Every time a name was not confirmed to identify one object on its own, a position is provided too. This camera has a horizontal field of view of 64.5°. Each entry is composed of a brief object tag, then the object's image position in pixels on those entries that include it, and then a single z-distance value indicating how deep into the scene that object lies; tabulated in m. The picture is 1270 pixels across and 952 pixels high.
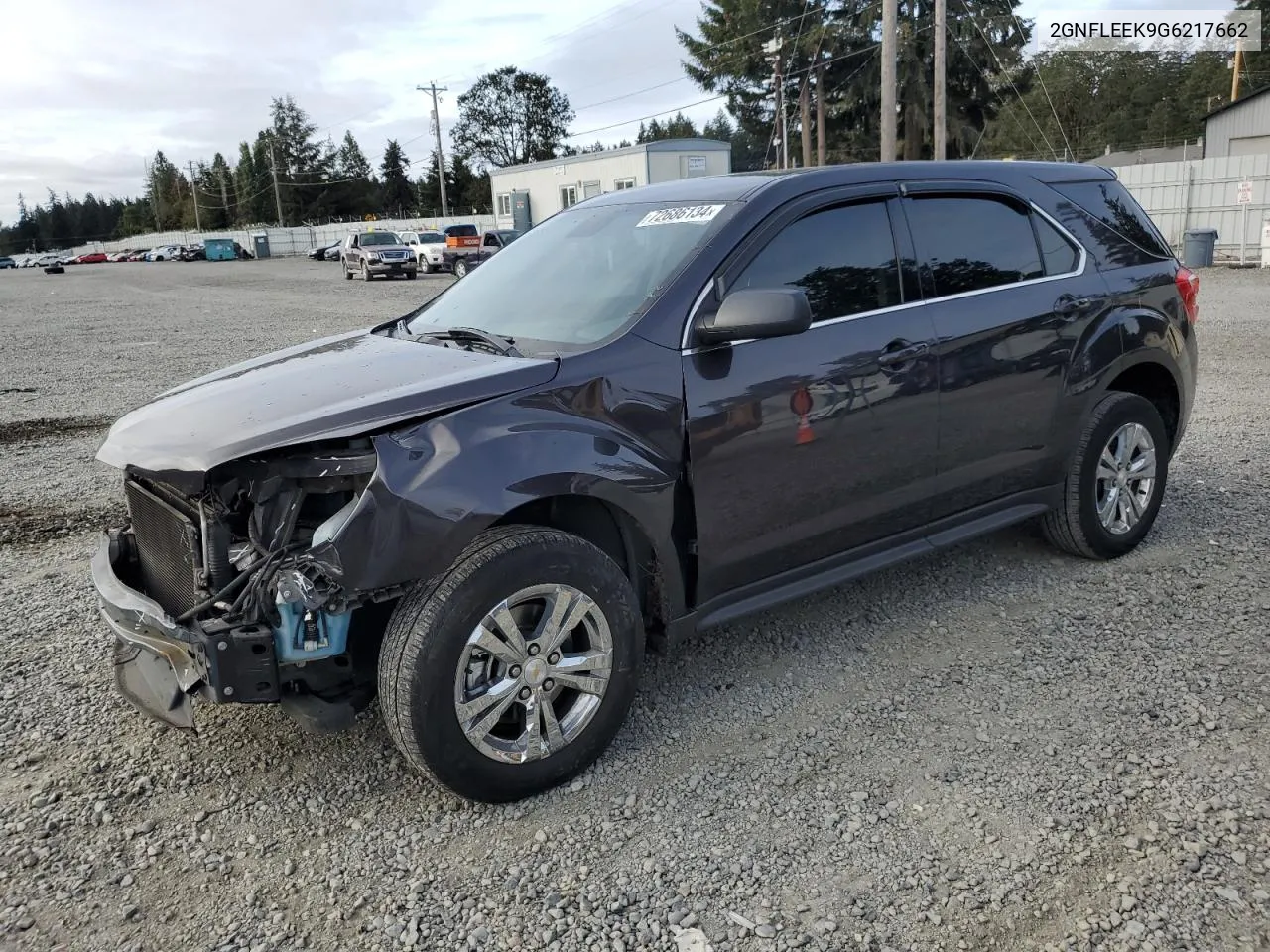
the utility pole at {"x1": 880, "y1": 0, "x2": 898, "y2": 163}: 22.28
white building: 37.72
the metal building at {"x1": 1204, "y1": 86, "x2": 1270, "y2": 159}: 36.75
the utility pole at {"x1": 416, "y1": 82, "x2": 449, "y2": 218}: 78.25
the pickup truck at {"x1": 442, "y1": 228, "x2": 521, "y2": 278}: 35.50
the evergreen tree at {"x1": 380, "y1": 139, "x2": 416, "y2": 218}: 114.25
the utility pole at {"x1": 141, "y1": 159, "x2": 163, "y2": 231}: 145.62
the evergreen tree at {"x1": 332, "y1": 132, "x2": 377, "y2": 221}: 109.81
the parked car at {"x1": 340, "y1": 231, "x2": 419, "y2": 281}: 34.25
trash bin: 21.45
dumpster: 72.22
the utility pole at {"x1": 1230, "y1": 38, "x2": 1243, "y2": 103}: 57.21
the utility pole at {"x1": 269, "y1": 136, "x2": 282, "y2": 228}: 102.75
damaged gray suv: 2.86
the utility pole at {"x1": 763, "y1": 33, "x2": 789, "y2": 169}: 44.31
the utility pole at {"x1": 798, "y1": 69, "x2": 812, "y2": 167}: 46.91
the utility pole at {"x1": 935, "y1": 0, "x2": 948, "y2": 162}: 26.05
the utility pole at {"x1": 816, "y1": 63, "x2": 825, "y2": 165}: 46.94
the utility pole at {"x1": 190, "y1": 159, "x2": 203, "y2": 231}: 124.44
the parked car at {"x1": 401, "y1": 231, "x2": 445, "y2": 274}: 37.91
